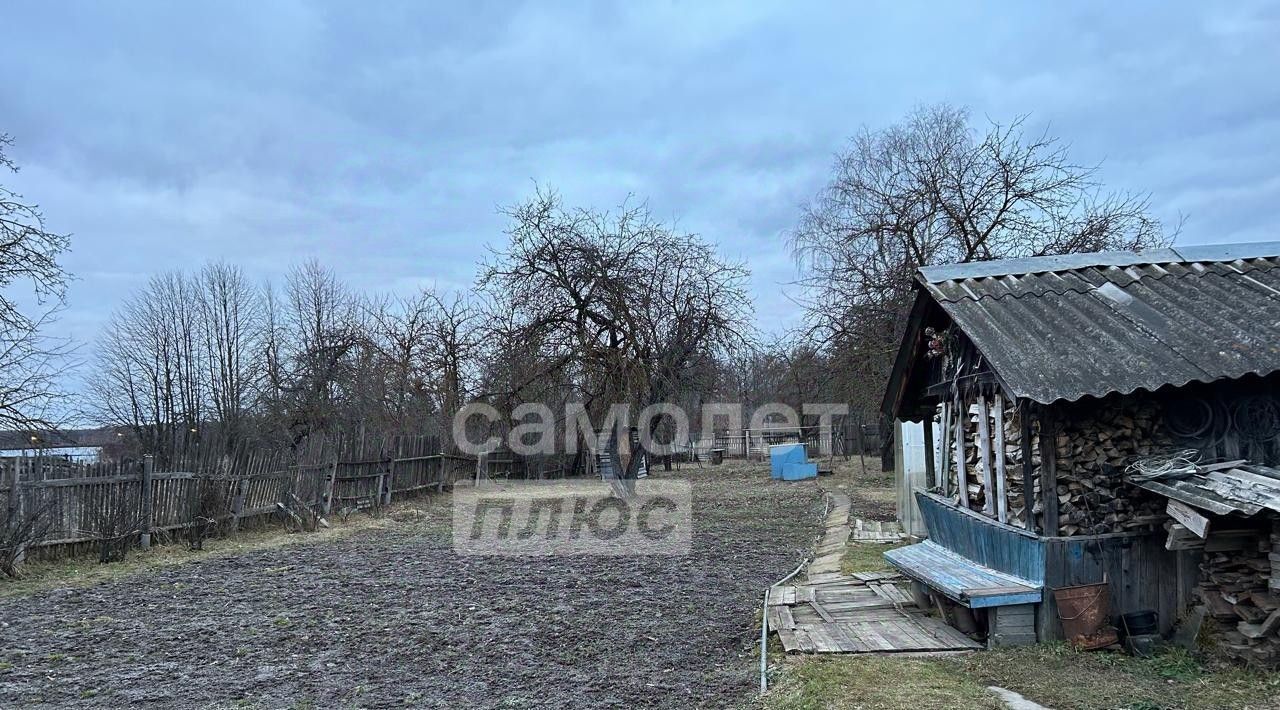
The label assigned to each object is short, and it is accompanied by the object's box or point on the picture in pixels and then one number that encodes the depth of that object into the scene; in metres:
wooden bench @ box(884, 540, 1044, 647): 5.80
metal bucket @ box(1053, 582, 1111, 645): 5.70
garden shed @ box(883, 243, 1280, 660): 5.38
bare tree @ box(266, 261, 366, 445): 26.42
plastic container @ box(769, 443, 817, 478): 25.59
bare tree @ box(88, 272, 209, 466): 25.81
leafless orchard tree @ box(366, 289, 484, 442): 26.00
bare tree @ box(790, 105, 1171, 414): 17.14
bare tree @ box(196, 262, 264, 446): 27.55
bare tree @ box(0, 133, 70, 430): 11.20
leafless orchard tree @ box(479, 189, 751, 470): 17.17
